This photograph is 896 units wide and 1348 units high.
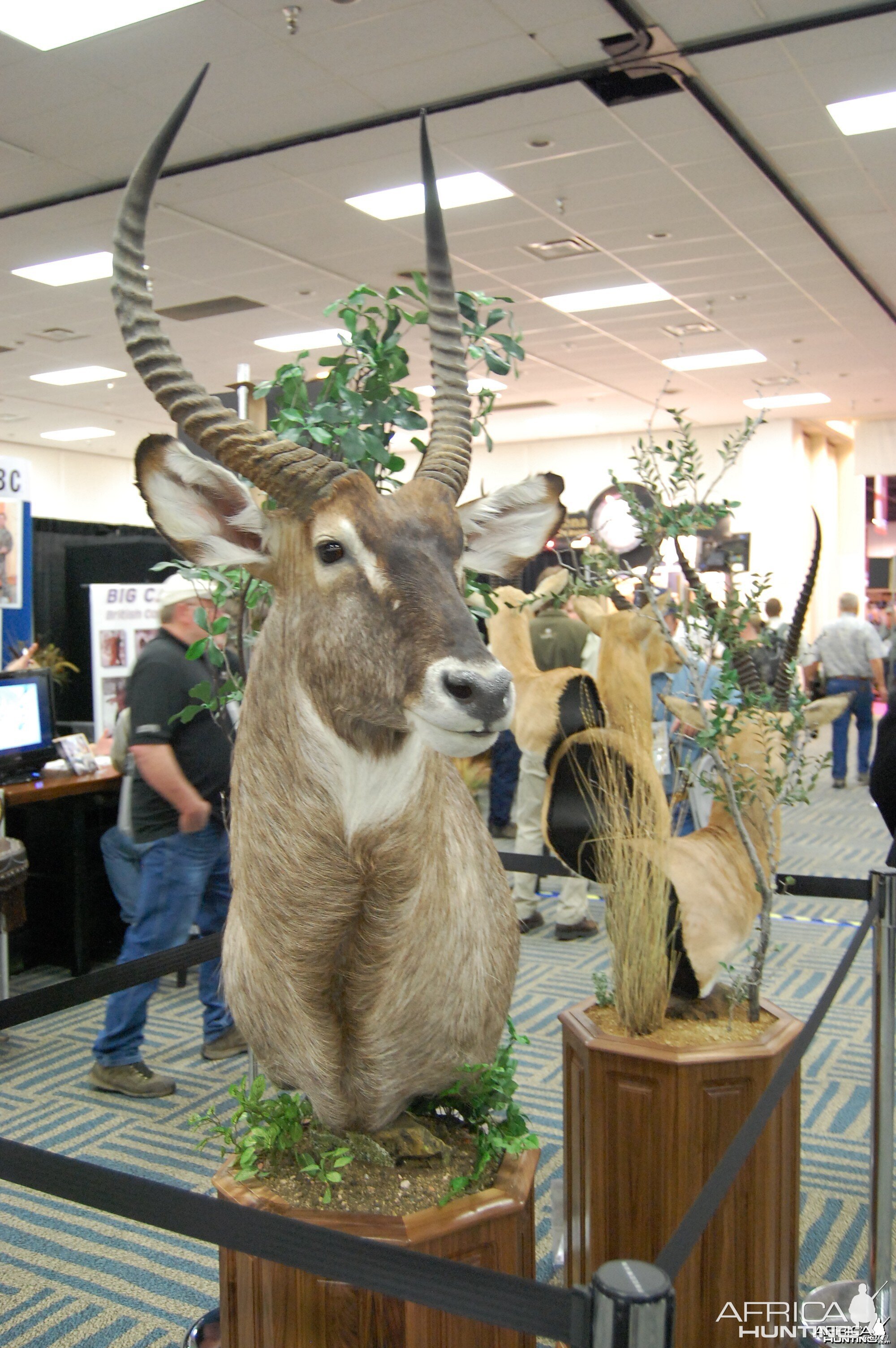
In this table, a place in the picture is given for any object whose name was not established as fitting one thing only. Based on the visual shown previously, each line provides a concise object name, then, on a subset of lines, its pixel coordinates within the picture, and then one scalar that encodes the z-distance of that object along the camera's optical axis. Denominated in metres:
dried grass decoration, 2.33
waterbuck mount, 1.43
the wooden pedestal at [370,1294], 1.53
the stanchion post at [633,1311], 1.03
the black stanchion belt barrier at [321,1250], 1.11
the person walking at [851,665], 10.67
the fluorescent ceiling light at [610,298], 9.85
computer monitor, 5.19
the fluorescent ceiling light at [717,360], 12.38
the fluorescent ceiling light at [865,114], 6.34
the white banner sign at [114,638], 7.02
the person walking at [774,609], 9.80
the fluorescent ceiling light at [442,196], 7.30
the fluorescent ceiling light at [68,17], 5.03
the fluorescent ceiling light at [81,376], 12.48
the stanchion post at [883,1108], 2.41
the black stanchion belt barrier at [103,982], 1.84
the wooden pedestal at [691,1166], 2.12
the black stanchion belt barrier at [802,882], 2.56
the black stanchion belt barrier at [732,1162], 1.18
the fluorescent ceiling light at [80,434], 16.22
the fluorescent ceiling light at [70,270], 8.71
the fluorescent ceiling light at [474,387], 12.21
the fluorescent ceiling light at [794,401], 14.61
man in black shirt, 3.86
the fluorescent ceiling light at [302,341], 11.22
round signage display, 11.86
